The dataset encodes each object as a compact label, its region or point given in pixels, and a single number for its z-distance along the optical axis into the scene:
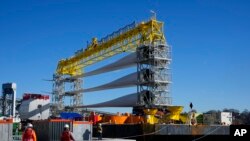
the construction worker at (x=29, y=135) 15.34
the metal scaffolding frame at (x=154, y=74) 57.69
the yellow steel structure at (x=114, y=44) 60.00
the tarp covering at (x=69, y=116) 49.83
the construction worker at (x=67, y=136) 17.42
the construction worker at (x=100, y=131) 31.59
